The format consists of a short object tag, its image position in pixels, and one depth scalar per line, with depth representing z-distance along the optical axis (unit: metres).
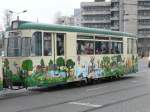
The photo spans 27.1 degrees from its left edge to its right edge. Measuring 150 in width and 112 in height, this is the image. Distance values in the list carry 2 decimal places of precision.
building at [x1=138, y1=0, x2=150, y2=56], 86.74
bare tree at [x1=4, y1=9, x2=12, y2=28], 62.83
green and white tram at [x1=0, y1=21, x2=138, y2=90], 12.17
